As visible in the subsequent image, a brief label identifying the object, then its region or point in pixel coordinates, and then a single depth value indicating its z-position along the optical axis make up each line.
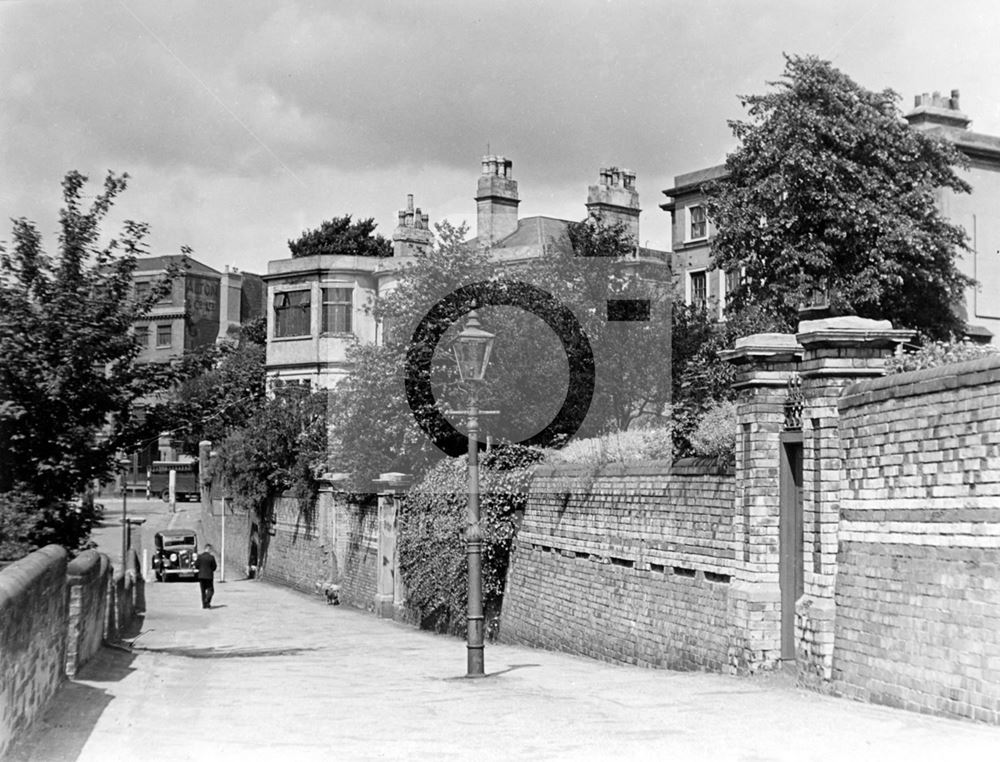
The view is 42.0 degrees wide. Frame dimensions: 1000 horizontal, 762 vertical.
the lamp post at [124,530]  47.93
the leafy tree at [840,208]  29.31
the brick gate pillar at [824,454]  13.17
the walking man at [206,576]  33.41
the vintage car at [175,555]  51.38
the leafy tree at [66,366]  17.70
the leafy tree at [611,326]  28.06
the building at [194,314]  86.88
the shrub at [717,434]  15.82
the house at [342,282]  47.06
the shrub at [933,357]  13.05
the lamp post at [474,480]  16.22
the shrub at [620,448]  19.92
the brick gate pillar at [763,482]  14.46
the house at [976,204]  36.44
